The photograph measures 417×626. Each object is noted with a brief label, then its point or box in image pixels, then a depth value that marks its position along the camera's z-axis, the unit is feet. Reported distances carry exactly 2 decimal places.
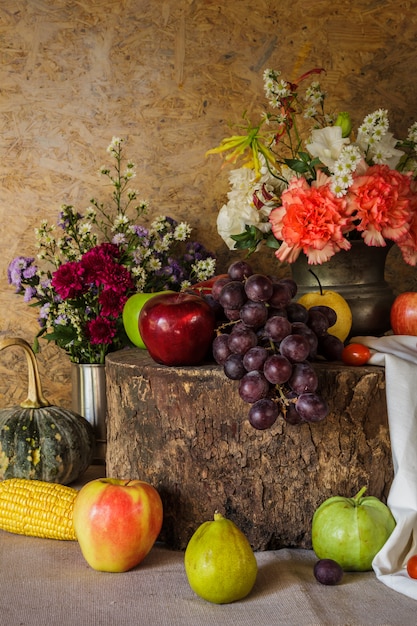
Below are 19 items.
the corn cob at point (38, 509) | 5.57
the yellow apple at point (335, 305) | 5.68
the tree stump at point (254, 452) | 5.25
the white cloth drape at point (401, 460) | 4.85
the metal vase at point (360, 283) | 6.11
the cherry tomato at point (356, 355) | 5.36
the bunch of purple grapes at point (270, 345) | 4.70
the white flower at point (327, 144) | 5.77
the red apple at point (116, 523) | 4.88
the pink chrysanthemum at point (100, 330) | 6.72
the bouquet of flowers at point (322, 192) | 5.52
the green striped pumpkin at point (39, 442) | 6.44
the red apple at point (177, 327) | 5.24
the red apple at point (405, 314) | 5.73
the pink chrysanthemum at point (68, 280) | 6.47
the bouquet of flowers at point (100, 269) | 6.55
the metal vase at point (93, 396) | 7.16
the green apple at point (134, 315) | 6.18
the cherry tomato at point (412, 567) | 4.70
